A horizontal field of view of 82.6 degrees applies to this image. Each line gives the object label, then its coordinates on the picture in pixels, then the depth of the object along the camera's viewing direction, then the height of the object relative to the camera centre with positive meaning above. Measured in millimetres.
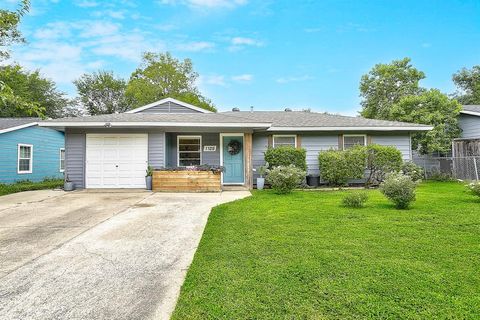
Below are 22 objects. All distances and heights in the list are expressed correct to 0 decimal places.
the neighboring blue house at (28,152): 13070 +1099
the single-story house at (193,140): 10188 +1202
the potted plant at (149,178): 9867 -282
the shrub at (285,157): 10484 +424
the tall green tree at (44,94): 26266 +8302
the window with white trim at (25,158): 13847 +748
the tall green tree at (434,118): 14227 +2544
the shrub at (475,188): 6727 -569
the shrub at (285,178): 8648 -314
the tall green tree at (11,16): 5730 +3368
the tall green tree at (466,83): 29064 +9310
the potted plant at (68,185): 10039 -505
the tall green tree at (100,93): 34969 +10104
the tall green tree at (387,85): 18547 +5793
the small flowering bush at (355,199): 6316 -757
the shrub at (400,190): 6012 -534
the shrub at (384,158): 10750 +338
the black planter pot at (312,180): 11185 -512
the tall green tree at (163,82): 32594 +11329
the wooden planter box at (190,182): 9719 -442
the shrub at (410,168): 10882 -86
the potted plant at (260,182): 10689 -537
